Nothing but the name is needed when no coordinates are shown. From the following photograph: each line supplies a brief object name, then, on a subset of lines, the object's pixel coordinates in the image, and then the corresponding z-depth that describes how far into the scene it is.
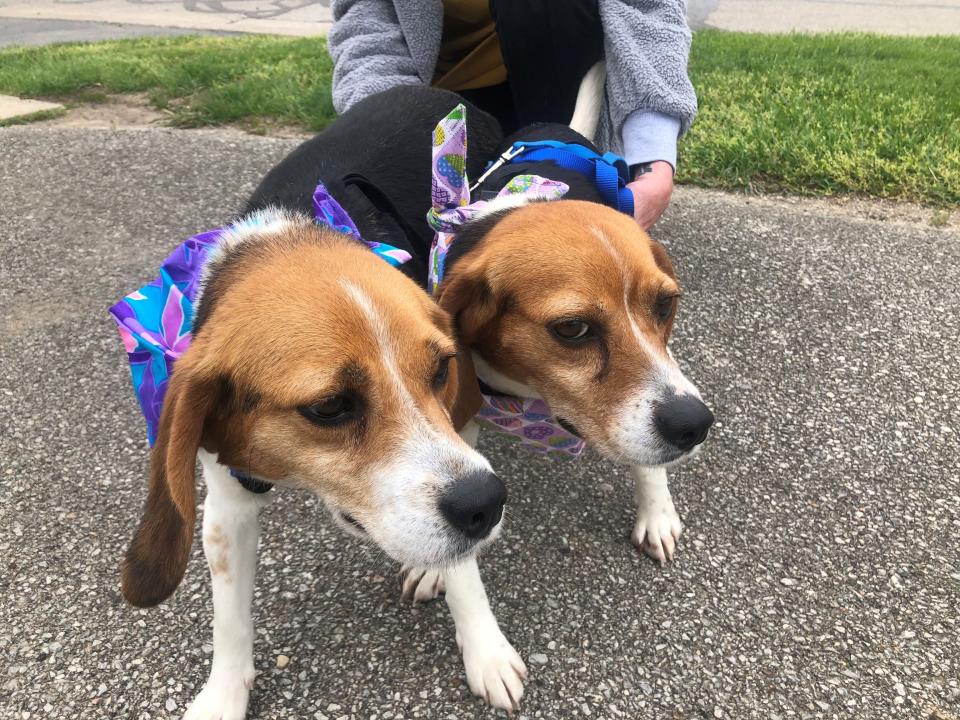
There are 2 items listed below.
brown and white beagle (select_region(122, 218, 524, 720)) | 0.38
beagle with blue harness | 0.47
